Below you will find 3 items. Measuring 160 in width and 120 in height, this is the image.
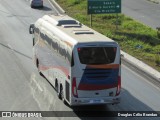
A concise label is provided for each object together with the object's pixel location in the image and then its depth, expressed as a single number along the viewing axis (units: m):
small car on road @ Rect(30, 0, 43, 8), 54.53
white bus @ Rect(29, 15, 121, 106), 18.14
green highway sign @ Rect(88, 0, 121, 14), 38.41
